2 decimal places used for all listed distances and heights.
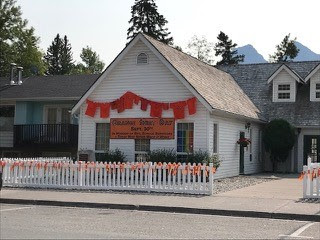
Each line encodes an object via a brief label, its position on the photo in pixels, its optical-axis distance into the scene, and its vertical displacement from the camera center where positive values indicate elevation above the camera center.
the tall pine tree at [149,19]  62.69 +15.38
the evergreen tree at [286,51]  66.56 +12.60
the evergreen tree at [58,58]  84.88 +14.27
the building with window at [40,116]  29.56 +1.67
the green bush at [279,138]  28.20 +0.55
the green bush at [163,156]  22.20 -0.43
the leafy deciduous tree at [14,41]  58.12 +11.70
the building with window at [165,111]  22.45 +1.56
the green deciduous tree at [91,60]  94.88 +15.63
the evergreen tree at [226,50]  74.62 +14.12
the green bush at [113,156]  23.17 -0.50
